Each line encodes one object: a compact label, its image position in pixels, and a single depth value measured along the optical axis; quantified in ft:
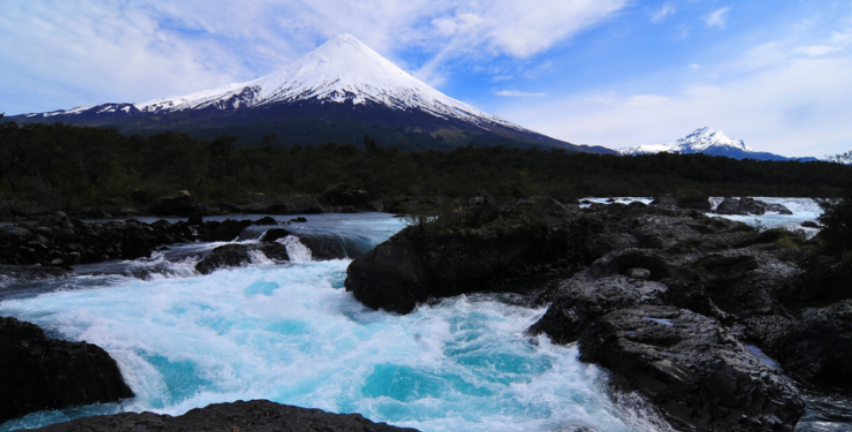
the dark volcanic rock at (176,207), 91.40
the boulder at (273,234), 50.39
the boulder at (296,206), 107.04
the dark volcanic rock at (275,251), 43.65
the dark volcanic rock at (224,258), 38.96
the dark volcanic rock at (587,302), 20.35
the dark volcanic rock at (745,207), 91.86
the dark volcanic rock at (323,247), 47.50
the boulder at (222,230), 56.59
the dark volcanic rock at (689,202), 101.89
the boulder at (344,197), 124.98
